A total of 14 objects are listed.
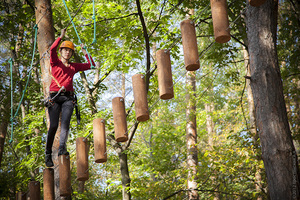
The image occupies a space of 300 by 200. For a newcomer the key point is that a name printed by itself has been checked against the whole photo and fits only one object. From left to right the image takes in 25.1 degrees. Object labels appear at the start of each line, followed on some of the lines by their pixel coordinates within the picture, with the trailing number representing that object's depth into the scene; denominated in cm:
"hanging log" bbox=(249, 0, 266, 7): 602
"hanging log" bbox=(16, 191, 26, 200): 922
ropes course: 615
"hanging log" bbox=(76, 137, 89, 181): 738
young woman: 798
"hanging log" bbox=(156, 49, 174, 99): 606
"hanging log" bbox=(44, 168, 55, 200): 792
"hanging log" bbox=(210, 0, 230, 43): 564
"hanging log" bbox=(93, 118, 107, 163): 708
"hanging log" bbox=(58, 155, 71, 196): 760
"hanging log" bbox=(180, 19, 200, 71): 580
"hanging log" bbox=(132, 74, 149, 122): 632
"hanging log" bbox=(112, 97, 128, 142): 668
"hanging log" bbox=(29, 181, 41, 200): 832
